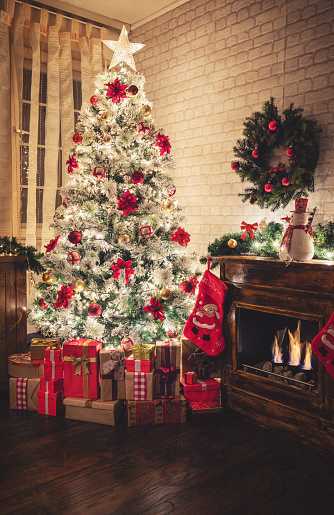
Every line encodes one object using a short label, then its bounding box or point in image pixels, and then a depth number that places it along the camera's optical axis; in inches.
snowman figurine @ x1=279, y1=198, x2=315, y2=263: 99.9
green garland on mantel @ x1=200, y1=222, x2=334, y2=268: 105.3
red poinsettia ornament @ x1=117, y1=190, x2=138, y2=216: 117.5
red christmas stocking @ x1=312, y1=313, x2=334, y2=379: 91.7
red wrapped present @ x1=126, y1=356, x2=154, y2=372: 108.0
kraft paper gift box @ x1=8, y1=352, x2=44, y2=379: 116.2
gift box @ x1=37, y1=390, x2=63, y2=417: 112.4
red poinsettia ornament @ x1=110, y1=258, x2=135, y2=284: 116.7
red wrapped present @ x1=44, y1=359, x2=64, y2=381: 113.7
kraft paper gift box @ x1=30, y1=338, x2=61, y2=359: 118.8
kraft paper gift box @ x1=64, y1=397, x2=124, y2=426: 107.3
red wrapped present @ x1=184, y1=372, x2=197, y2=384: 112.3
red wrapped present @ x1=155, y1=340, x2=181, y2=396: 110.4
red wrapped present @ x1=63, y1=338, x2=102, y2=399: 109.4
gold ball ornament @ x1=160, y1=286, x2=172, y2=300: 118.7
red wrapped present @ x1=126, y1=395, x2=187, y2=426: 107.1
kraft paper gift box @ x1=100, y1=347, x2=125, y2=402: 107.8
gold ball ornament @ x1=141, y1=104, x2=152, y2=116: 126.8
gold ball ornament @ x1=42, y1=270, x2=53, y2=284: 124.0
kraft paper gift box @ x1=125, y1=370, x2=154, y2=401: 107.2
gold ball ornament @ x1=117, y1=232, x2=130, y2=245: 118.2
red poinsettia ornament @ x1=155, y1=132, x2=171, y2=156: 128.0
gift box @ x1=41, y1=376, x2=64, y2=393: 112.7
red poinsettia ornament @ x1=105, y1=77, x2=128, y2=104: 123.2
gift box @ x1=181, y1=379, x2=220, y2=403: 112.0
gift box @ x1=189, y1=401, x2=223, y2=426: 107.6
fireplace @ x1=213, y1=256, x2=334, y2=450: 96.1
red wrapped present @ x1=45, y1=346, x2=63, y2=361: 113.5
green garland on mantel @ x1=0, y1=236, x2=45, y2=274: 130.3
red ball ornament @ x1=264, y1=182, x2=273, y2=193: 126.6
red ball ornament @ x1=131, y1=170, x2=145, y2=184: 118.5
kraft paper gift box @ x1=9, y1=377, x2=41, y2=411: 115.2
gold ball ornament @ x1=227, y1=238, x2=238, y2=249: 120.4
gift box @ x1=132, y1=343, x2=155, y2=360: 108.2
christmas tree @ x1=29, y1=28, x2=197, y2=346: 119.6
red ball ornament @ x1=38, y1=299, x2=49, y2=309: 128.7
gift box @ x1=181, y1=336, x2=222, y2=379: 118.1
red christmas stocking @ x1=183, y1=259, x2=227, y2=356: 116.4
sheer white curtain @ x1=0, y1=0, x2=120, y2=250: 164.6
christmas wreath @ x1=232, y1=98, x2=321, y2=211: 118.6
